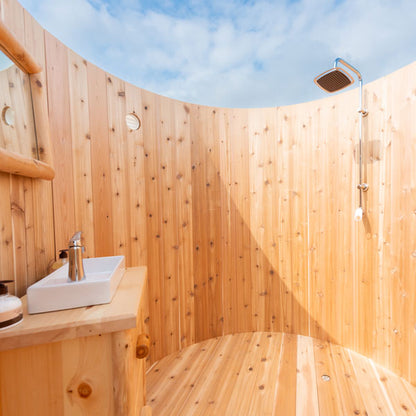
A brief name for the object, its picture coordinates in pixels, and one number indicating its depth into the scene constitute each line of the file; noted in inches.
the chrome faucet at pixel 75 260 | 32.0
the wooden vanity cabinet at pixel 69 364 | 25.0
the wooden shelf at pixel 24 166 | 29.5
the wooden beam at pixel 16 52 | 31.2
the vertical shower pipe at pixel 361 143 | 64.5
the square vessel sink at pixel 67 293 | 27.6
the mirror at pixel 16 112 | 32.3
